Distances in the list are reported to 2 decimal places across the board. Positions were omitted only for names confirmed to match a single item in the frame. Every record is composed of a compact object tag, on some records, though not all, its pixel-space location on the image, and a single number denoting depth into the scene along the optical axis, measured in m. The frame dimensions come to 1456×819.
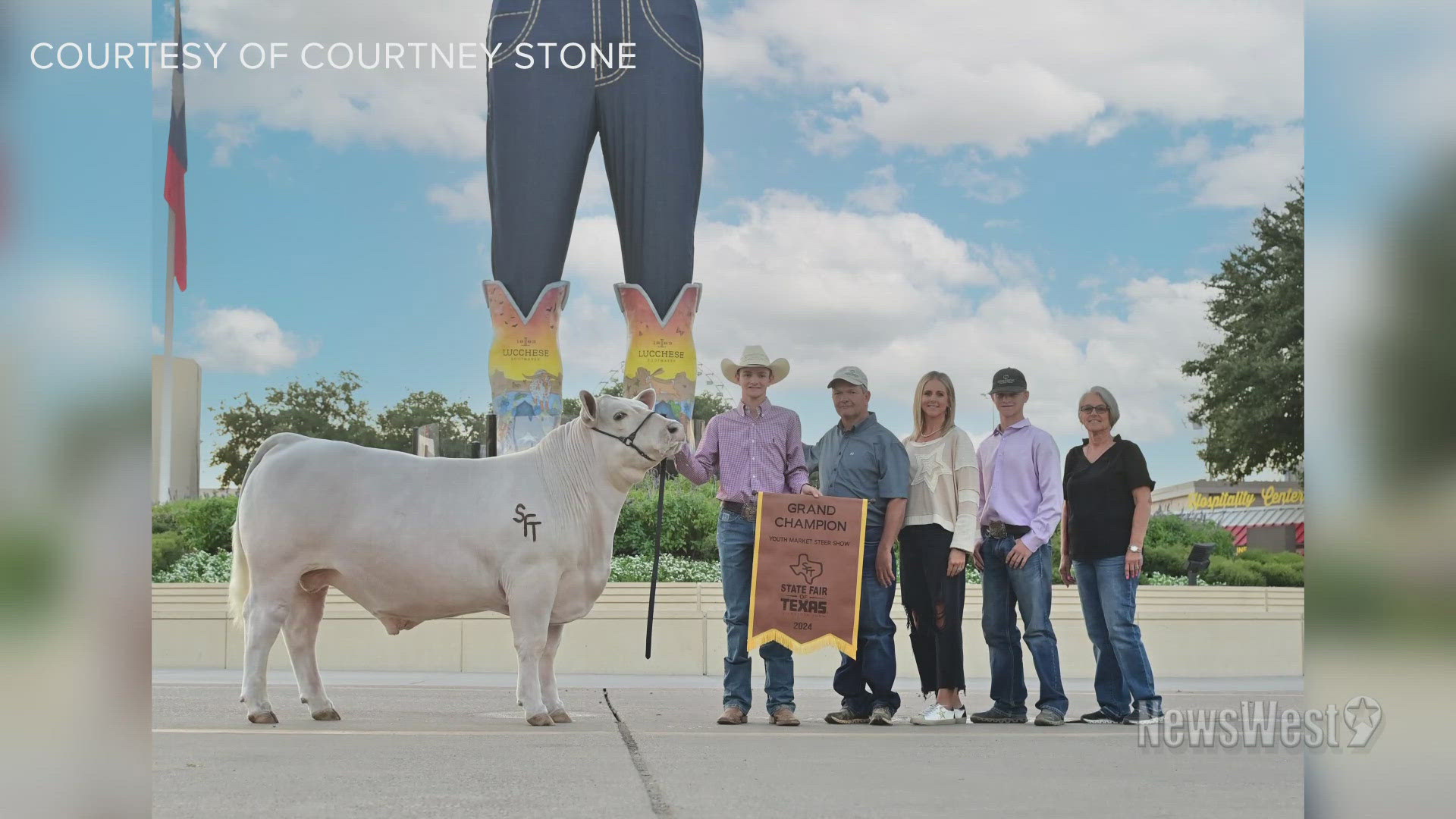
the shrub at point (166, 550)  14.48
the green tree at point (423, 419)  50.40
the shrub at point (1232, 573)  14.88
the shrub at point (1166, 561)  15.27
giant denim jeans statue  17.36
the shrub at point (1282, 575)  15.39
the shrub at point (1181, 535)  16.86
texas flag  23.06
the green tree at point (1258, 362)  36.44
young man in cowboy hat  7.47
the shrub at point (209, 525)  15.54
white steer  7.04
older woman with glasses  7.63
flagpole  22.75
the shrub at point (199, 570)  13.98
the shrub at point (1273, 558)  16.41
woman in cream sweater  7.52
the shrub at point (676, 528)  15.07
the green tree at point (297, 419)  46.56
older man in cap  7.55
